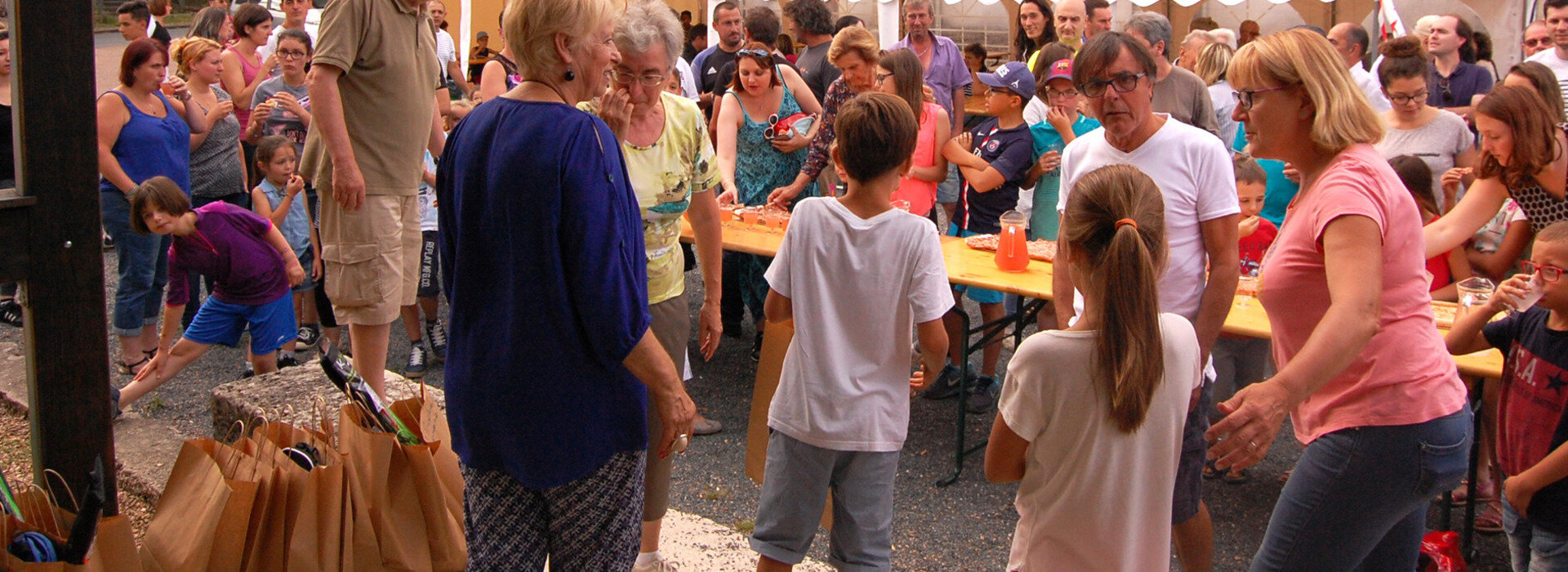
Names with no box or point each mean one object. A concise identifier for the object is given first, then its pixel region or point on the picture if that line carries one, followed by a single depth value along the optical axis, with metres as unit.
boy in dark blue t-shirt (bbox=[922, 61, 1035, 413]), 5.32
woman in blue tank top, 5.81
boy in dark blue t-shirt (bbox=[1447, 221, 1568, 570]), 2.74
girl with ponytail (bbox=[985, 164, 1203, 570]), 2.12
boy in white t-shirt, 2.76
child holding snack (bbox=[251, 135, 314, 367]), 5.96
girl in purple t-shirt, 5.02
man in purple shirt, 7.77
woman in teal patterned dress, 5.82
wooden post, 2.53
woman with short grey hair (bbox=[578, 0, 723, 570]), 3.13
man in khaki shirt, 3.58
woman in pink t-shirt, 2.18
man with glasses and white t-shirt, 2.93
